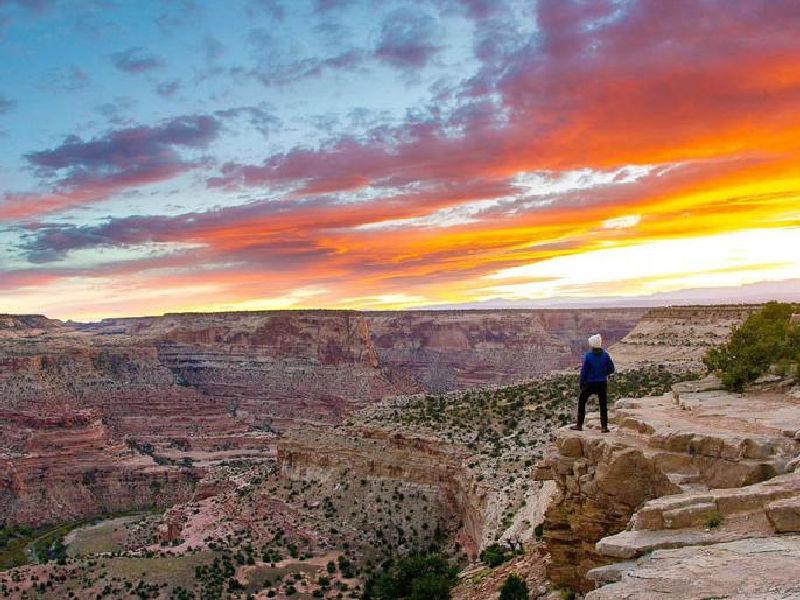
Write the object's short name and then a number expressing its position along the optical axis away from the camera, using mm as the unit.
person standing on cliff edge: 12961
